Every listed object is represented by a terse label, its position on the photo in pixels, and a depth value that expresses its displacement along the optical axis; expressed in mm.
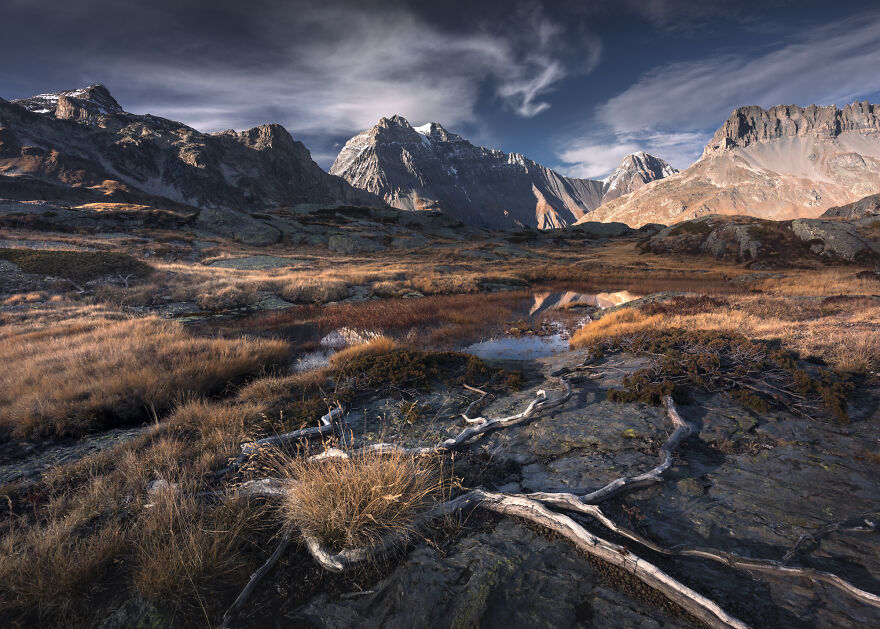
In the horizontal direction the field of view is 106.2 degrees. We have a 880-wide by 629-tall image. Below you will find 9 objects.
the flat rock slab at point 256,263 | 31500
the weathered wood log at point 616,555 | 2197
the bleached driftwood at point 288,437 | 4289
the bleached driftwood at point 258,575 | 2422
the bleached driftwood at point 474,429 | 4150
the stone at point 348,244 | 52641
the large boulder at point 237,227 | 51875
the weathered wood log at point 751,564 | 2334
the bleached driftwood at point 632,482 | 3389
